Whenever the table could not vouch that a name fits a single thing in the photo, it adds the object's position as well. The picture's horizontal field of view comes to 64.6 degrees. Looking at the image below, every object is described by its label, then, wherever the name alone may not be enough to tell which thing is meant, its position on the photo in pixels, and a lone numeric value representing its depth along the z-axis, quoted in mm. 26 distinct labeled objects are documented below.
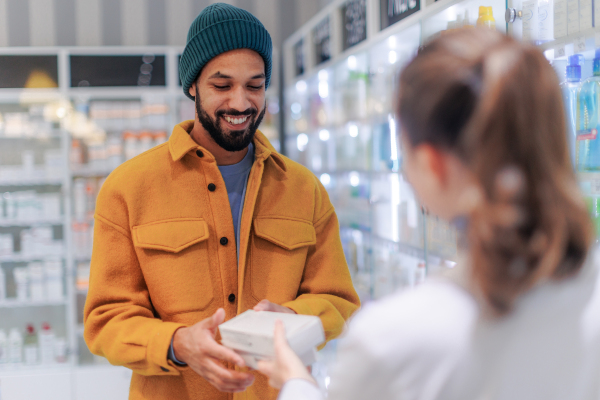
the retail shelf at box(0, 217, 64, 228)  4152
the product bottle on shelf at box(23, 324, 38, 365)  4152
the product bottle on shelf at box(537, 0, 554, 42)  1661
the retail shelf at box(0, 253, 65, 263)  4184
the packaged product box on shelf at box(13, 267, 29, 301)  4180
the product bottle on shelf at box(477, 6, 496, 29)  1831
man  1335
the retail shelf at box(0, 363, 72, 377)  4051
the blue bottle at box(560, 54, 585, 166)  1504
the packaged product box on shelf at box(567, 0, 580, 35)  1534
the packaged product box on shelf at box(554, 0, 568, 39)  1587
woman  592
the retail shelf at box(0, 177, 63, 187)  4184
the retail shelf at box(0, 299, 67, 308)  4172
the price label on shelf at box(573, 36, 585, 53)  1486
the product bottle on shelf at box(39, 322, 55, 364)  4184
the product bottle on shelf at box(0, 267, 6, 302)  4188
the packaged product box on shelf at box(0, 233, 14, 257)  4184
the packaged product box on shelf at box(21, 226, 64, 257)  4207
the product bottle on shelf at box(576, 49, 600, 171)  1467
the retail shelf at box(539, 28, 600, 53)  1452
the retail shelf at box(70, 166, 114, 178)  4266
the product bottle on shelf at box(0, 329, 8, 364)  4109
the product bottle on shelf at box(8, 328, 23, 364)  4129
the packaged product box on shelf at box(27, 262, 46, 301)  4184
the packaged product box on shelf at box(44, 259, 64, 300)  4215
